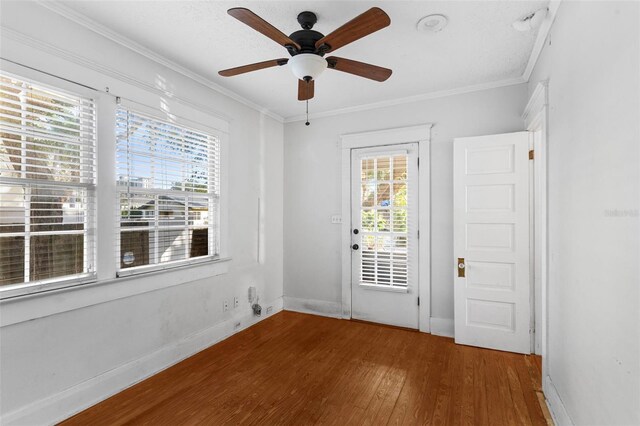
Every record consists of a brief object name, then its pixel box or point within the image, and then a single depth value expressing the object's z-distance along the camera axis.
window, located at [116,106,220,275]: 2.46
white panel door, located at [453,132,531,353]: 2.97
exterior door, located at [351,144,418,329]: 3.63
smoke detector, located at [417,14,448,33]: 2.13
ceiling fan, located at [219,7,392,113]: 1.62
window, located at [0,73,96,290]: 1.84
